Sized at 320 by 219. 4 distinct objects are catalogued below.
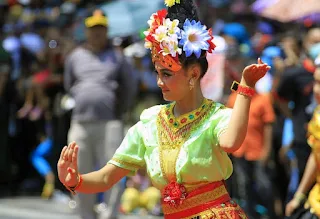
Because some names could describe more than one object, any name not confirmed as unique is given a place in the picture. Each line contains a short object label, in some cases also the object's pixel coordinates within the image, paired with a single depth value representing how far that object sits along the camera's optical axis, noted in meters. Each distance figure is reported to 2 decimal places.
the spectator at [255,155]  18.89
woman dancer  9.26
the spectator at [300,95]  17.13
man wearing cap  18.34
